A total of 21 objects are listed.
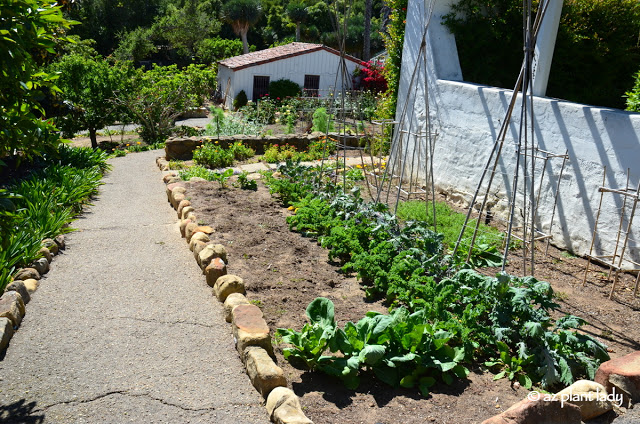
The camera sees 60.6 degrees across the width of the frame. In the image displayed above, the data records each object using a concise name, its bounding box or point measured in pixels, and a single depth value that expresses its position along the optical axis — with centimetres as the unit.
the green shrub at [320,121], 1501
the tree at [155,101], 1661
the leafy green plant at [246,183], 977
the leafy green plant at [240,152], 1296
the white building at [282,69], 2741
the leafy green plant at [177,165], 1186
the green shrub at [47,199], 551
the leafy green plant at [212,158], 1206
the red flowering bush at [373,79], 2394
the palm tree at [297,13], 4166
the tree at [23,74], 285
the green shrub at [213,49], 3450
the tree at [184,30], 3756
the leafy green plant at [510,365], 411
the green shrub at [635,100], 784
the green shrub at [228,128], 1491
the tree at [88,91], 1534
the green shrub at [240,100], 2678
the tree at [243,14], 3941
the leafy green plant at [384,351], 406
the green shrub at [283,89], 2756
